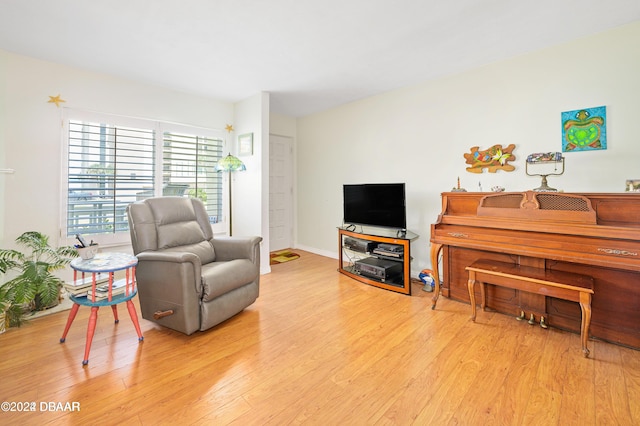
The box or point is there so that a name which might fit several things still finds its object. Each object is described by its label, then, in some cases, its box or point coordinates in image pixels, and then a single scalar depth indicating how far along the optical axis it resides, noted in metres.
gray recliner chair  2.17
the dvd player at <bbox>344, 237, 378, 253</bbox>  3.61
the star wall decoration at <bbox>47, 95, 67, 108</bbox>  2.97
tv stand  3.19
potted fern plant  2.23
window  3.11
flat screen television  3.35
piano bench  1.96
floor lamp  3.62
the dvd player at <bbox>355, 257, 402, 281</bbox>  3.38
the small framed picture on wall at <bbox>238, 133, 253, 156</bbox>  4.01
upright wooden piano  2.01
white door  5.25
